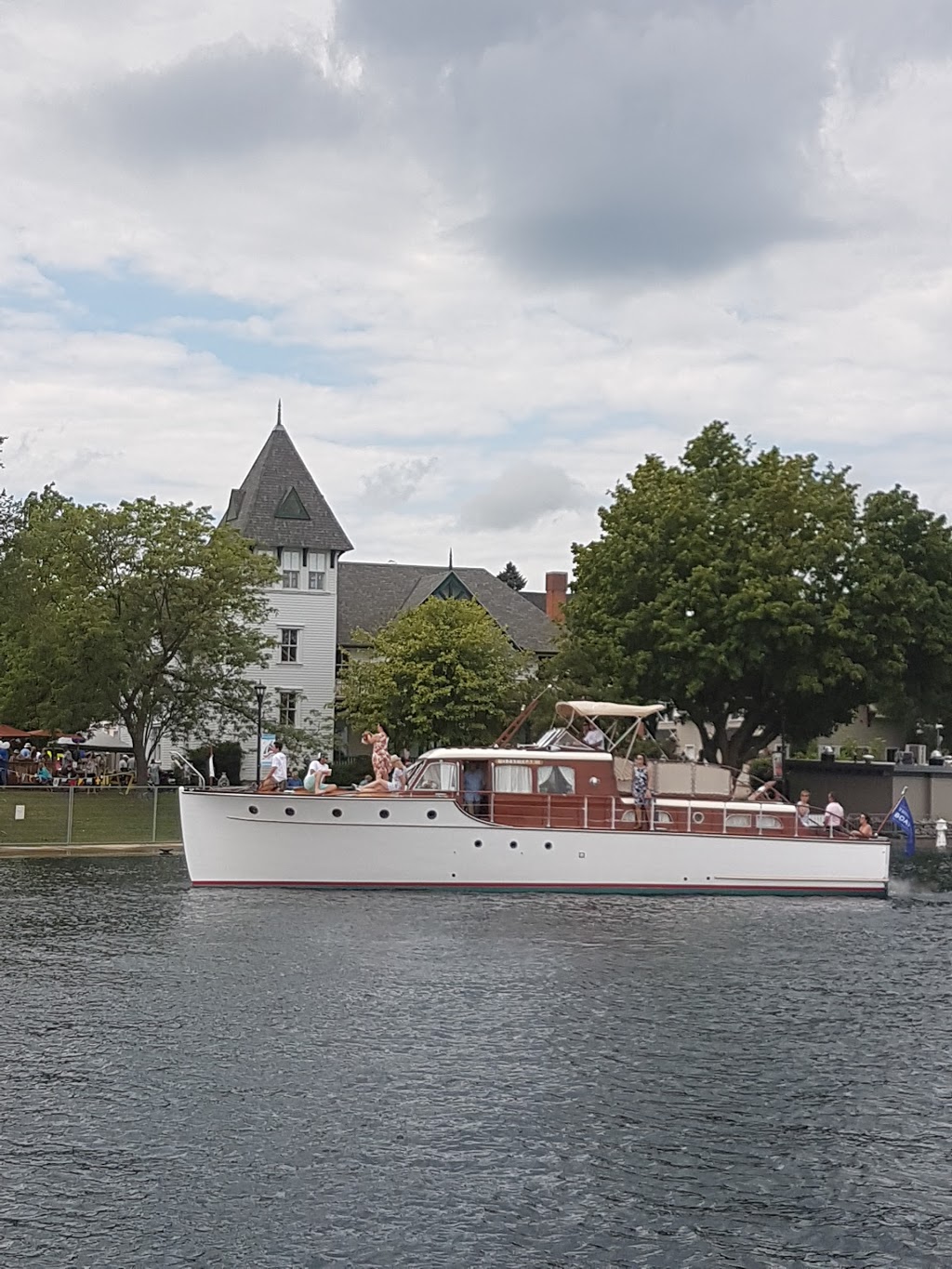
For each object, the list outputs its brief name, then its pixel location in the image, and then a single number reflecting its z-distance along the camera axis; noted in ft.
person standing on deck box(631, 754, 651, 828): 111.24
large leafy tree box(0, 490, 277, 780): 187.93
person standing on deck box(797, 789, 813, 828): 116.37
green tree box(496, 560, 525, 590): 533.55
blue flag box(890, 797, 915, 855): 127.13
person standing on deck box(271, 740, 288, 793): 108.06
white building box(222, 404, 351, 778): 255.29
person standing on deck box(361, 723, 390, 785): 108.79
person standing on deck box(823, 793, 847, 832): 117.29
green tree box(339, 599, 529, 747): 220.02
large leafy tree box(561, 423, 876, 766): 177.47
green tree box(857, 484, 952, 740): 182.60
